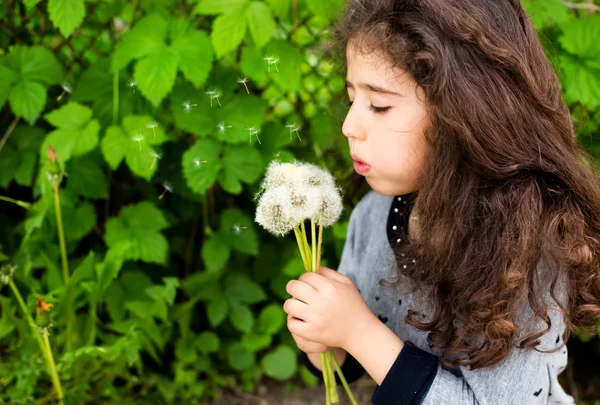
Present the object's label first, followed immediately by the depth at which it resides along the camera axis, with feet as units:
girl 3.43
